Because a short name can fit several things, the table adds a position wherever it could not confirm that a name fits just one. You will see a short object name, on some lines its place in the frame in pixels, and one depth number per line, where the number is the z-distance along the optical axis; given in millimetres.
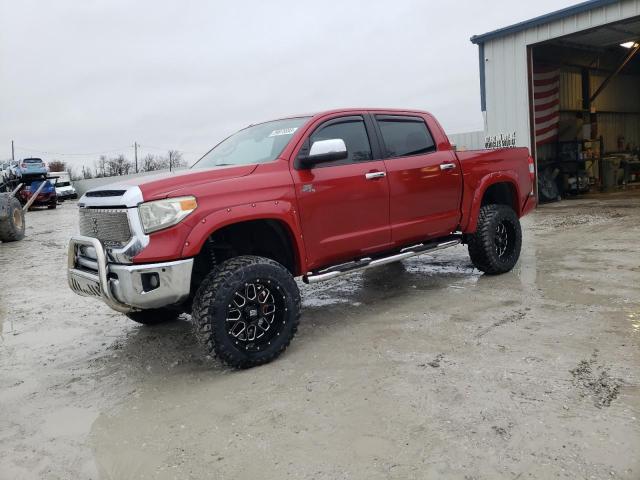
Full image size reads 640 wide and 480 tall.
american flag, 17000
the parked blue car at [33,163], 26328
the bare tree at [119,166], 72500
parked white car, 33506
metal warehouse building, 13453
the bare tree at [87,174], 67431
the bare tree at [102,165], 73312
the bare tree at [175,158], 70250
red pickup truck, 3730
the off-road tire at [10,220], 12266
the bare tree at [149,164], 72719
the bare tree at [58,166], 62375
